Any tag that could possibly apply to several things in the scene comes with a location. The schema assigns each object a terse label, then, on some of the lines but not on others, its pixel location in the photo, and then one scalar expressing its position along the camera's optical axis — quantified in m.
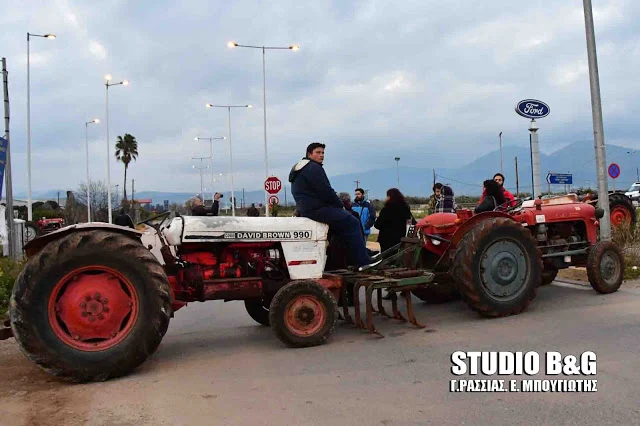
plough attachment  6.64
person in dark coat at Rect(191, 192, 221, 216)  9.81
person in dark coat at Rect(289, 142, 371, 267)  6.88
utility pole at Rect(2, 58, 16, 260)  14.12
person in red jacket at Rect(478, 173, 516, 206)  9.41
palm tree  71.81
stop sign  23.59
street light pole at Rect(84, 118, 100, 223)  42.33
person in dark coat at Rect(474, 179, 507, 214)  8.46
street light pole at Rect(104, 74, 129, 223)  35.04
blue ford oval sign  12.83
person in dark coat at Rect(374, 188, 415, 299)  9.72
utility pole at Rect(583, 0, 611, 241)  10.70
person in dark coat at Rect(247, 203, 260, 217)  18.31
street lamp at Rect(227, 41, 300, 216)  25.50
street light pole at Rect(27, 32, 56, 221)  24.84
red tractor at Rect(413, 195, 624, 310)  7.21
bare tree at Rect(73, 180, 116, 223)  46.03
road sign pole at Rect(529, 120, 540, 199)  13.46
